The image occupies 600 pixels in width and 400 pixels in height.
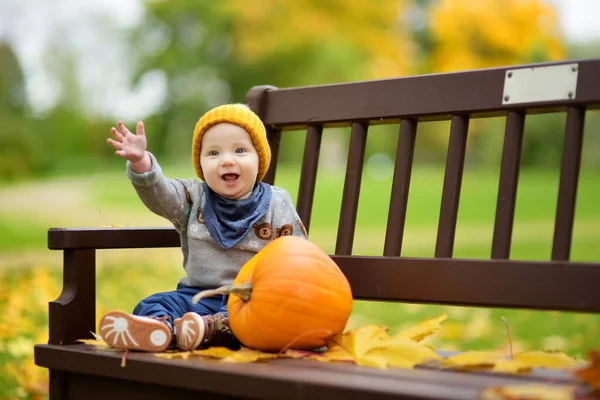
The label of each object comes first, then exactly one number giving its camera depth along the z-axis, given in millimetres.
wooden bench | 2492
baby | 2820
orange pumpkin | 2599
